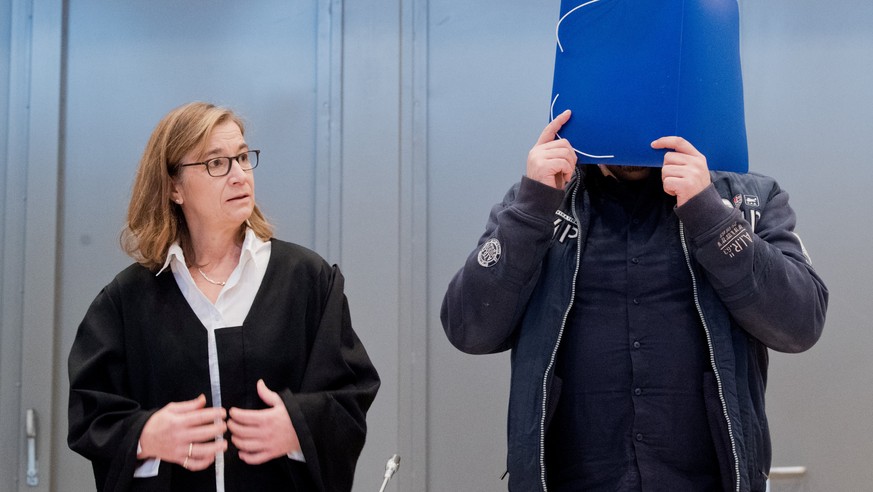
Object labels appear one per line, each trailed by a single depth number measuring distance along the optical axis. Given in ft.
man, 10.94
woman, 11.54
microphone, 11.68
